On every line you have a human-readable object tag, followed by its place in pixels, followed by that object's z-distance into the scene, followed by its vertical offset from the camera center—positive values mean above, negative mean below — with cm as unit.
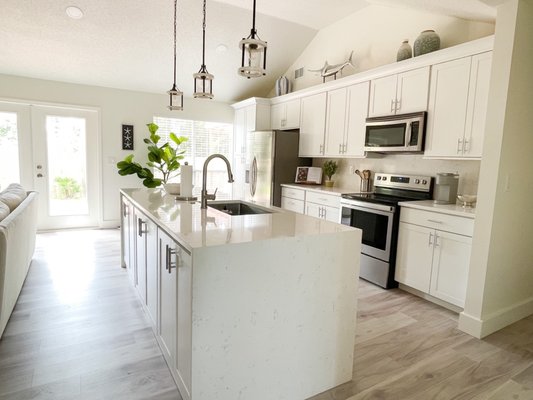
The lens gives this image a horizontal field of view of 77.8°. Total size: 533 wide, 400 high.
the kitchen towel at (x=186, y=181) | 273 -18
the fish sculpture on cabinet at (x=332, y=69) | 434 +131
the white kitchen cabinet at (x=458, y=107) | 277 +56
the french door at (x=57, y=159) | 494 -9
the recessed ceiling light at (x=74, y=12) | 379 +164
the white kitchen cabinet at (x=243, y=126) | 559 +63
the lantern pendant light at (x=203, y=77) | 244 +61
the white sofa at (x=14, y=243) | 208 -69
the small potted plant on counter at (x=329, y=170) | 468 -7
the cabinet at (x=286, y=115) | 503 +77
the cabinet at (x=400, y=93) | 323 +78
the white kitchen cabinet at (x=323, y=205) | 392 -50
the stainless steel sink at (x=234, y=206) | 272 -38
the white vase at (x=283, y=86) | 539 +126
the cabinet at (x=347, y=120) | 391 +57
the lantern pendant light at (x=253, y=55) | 176 +60
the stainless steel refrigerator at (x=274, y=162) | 490 +2
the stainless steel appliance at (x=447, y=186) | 315 -15
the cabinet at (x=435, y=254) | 270 -74
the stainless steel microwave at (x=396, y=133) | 324 +37
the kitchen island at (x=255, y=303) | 145 -68
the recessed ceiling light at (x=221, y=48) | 474 +162
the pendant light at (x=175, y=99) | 290 +55
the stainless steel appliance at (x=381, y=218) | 325 -52
